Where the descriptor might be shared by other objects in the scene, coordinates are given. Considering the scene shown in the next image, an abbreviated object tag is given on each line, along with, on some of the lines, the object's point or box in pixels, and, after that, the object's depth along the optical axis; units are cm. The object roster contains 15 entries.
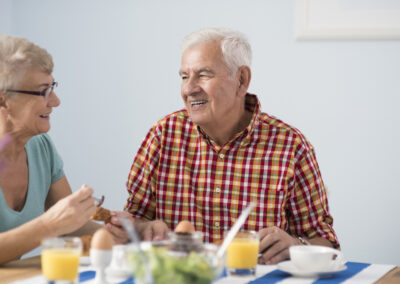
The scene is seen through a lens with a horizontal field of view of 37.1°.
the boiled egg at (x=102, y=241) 129
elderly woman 180
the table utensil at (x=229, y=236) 117
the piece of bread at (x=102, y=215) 168
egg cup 128
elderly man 200
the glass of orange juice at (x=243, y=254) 140
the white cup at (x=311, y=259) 145
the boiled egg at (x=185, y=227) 148
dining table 139
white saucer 145
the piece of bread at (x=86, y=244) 153
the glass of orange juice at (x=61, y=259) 122
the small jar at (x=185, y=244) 112
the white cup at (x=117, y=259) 138
